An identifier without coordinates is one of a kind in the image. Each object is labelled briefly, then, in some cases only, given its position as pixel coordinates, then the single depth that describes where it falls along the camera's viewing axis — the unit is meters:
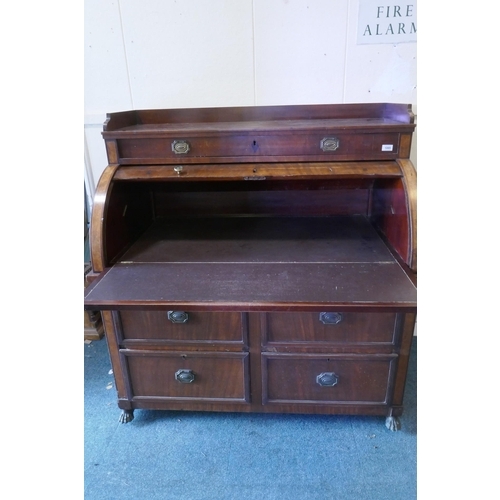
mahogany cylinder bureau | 1.06
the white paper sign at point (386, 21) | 1.37
